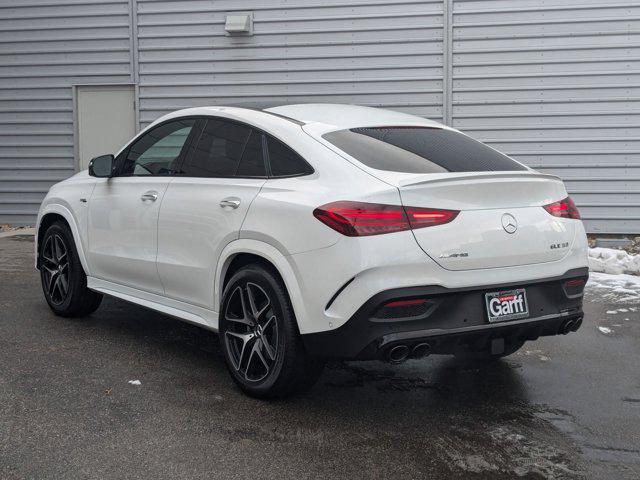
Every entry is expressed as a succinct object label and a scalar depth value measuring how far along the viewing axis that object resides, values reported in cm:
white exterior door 1304
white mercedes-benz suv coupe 399
